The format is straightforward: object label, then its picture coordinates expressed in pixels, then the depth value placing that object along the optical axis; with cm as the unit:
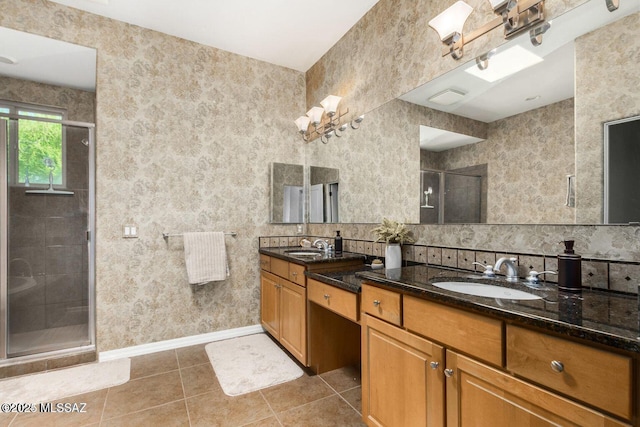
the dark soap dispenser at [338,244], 277
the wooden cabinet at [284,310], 227
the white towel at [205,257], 279
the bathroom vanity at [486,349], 77
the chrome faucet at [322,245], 285
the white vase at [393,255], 200
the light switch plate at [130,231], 265
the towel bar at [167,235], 280
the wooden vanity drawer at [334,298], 172
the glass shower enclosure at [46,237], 252
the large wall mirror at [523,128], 124
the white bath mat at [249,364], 217
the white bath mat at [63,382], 205
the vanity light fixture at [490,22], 143
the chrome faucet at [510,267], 144
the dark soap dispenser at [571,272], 120
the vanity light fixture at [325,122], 289
